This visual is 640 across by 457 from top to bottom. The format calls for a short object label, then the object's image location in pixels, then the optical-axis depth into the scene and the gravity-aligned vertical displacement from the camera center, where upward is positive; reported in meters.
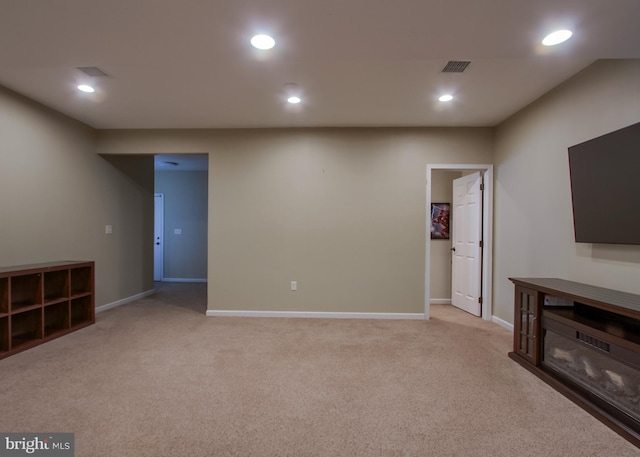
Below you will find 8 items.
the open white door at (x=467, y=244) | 4.42 -0.21
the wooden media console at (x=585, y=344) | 1.91 -0.82
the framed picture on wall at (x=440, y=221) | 5.37 +0.13
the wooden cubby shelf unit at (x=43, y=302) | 2.96 -0.81
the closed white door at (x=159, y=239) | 7.57 -0.29
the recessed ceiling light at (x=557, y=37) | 1.93 +1.19
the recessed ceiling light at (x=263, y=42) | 2.03 +1.21
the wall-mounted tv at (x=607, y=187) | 2.17 +0.32
